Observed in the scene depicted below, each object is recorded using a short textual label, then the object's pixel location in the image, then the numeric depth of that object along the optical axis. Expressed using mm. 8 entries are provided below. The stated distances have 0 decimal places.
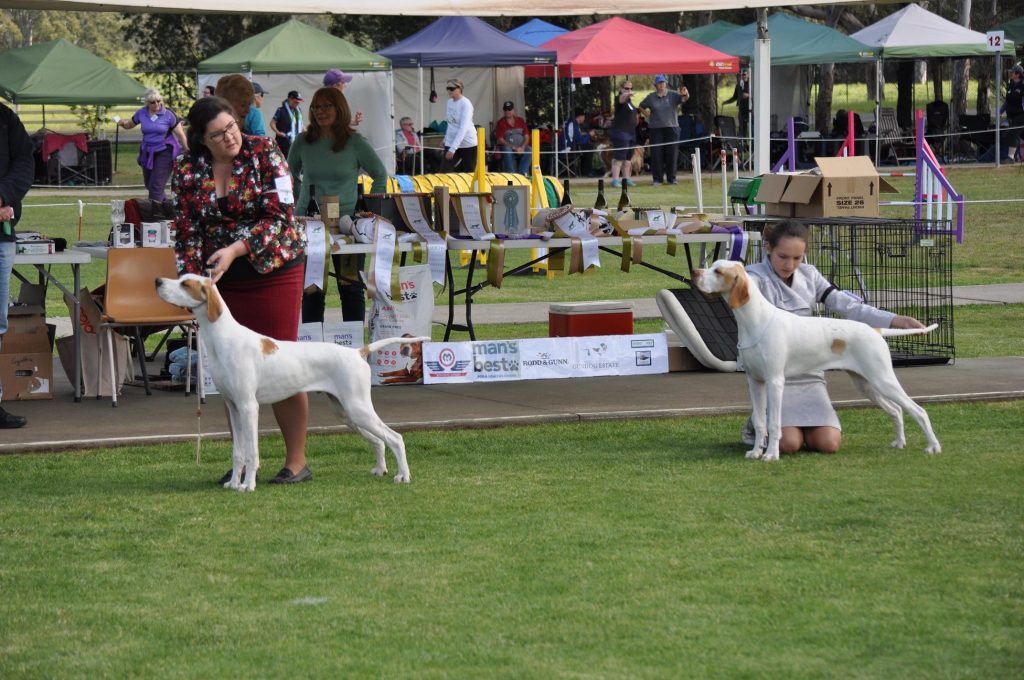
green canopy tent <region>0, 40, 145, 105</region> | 36469
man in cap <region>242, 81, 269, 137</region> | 14564
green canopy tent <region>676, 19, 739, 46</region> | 38344
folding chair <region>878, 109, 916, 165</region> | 35281
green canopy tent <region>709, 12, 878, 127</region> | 33781
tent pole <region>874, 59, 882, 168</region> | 34344
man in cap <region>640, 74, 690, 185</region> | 32219
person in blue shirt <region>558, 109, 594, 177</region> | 34406
